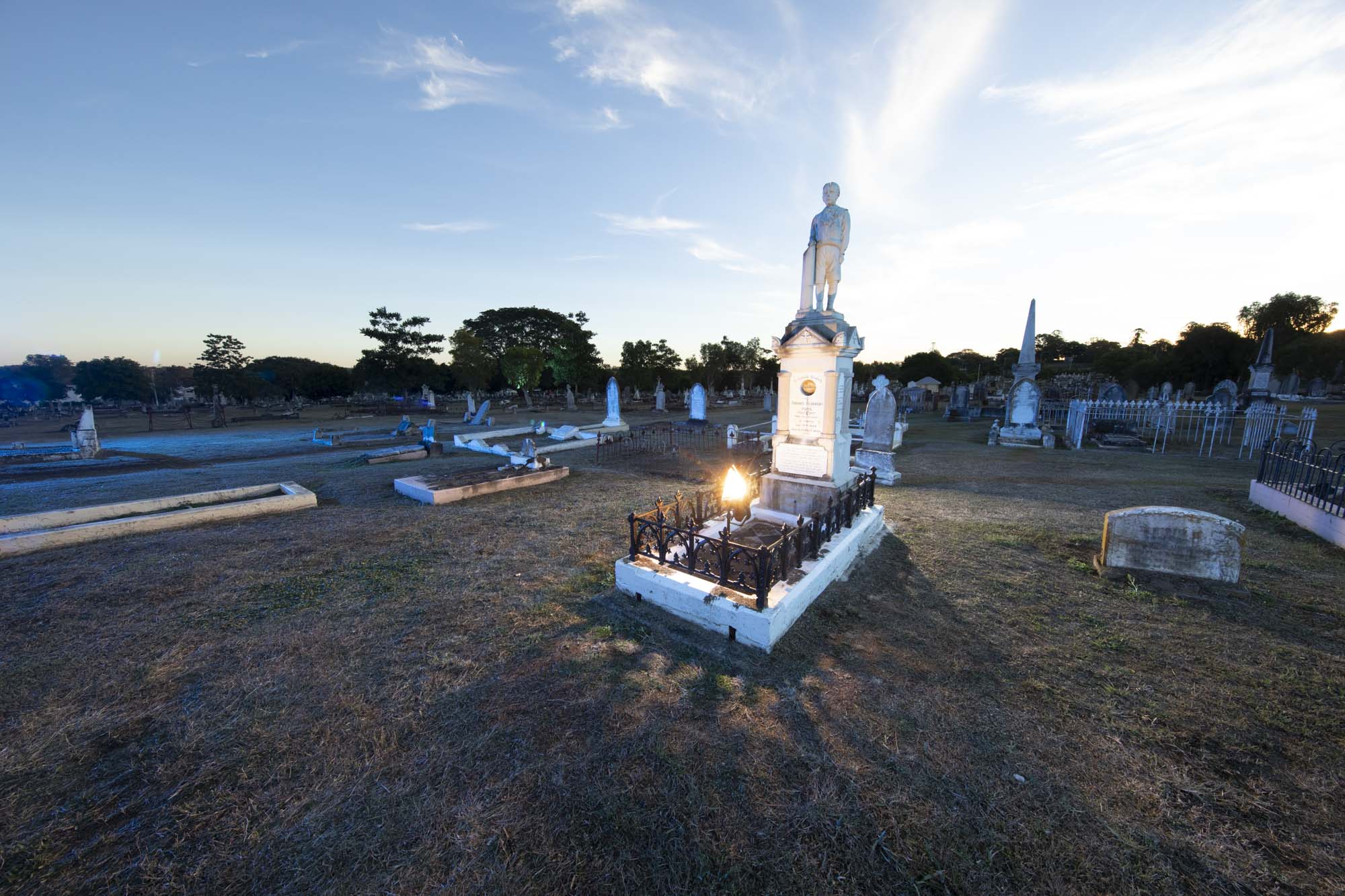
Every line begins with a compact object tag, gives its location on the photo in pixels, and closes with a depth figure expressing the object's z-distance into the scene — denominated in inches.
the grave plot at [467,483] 359.9
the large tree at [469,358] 1512.1
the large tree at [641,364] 1625.2
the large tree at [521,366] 1485.0
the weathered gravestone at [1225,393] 849.5
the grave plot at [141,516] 253.3
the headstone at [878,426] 481.4
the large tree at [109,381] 1736.7
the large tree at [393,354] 1646.2
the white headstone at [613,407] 842.2
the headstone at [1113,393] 810.8
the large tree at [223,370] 1499.8
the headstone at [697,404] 770.2
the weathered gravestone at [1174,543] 207.0
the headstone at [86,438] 589.0
